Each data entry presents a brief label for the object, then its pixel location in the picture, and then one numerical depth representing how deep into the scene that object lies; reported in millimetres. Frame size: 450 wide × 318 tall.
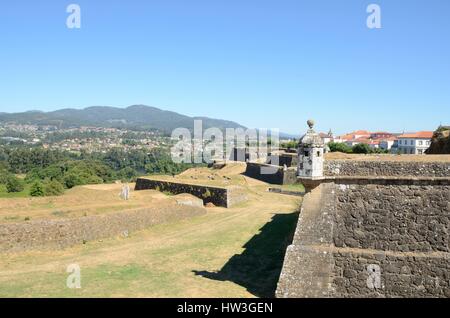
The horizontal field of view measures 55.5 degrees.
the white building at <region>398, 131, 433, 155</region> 89312
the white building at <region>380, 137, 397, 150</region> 108719
